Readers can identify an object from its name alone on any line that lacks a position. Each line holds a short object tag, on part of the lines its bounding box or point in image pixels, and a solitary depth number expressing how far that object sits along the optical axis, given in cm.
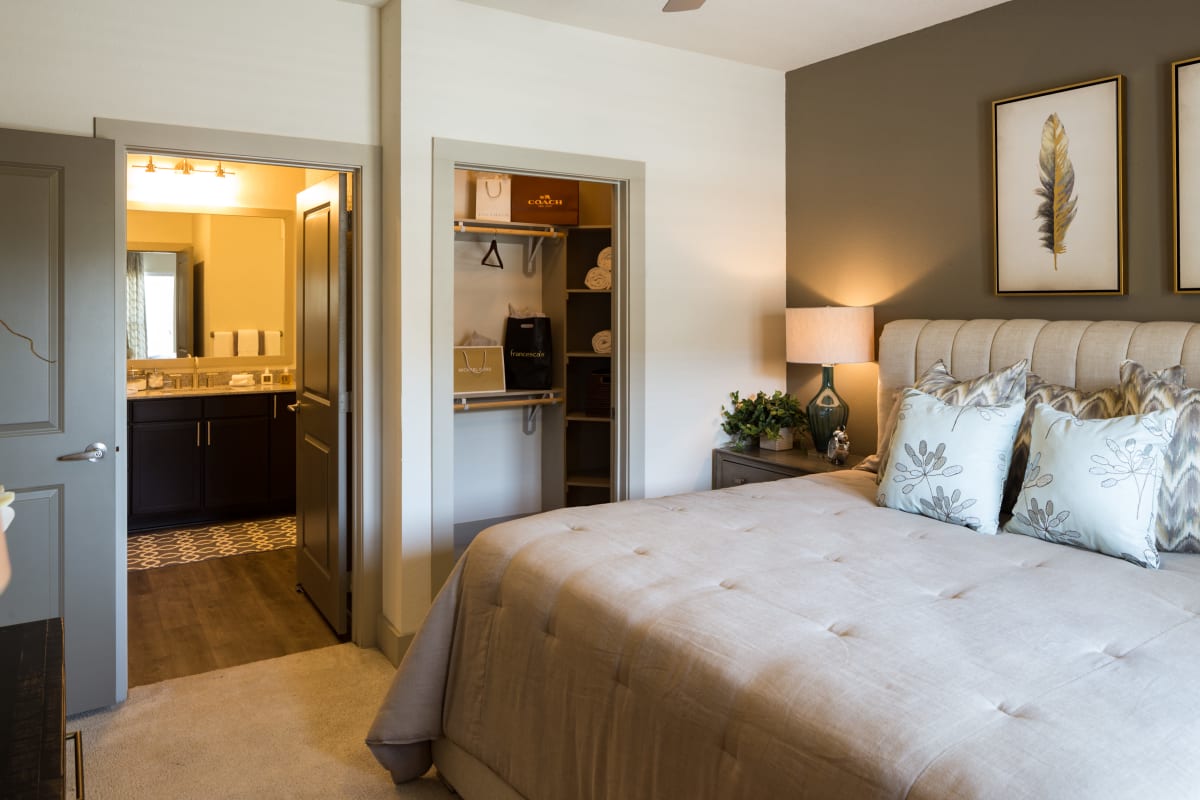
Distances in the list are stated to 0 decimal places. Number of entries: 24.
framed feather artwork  310
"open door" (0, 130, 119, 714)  276
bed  129
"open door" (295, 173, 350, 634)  358
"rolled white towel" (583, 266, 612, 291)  470
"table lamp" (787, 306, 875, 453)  376
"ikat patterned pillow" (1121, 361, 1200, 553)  232
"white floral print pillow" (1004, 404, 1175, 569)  224
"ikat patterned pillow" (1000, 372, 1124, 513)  256
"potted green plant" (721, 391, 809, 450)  412
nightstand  371
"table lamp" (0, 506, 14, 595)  91
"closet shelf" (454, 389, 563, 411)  465
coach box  463
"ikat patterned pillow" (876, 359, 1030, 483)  276
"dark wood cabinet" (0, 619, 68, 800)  104
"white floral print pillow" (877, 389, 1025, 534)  254
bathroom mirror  593
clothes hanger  484
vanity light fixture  540
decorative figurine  376
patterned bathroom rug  495
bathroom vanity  541
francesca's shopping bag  489
